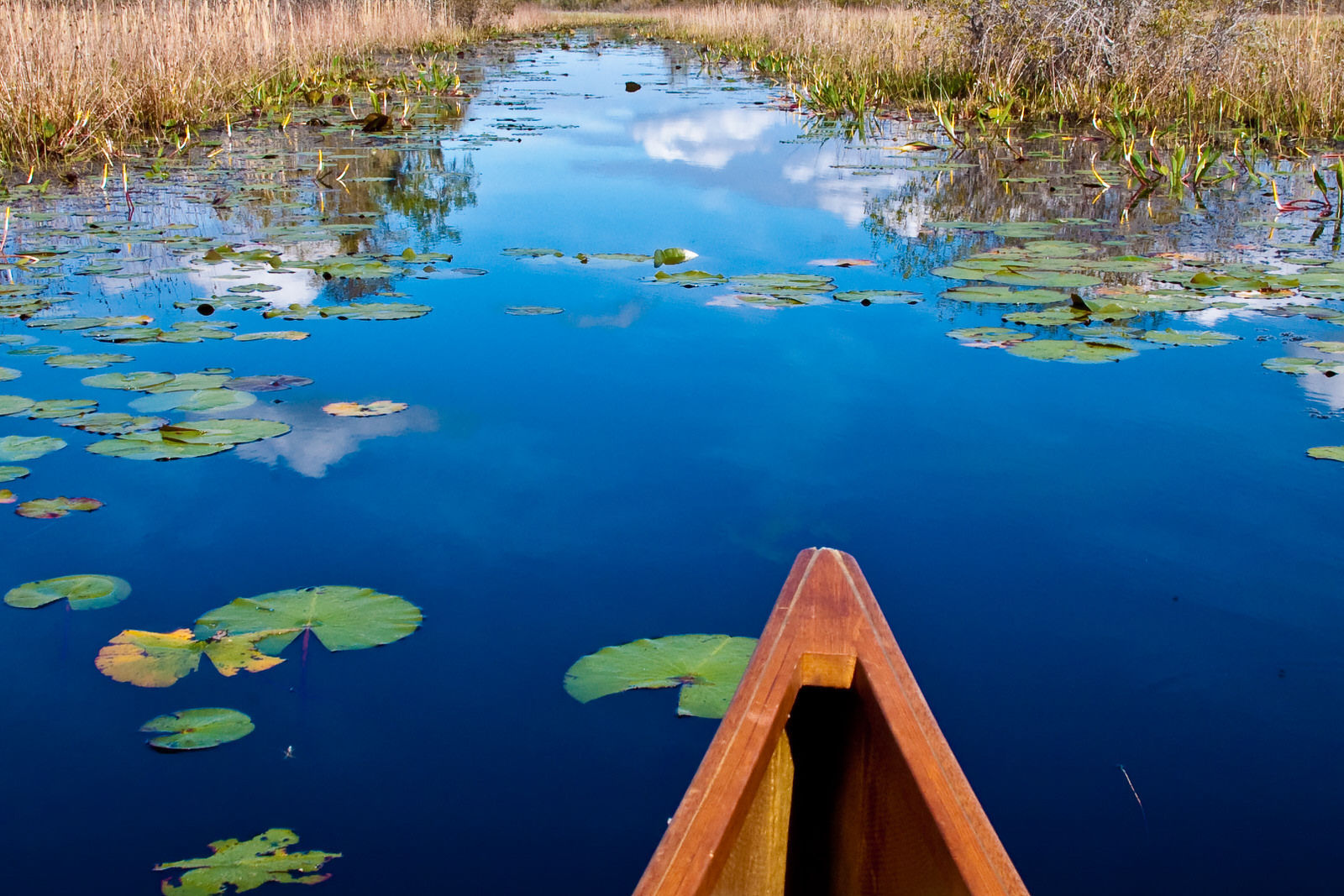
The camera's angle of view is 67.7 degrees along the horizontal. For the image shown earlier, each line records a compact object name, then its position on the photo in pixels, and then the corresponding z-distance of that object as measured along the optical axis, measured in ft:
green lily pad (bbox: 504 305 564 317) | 10.64
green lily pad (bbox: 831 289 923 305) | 11.08
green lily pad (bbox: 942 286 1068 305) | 10.80
